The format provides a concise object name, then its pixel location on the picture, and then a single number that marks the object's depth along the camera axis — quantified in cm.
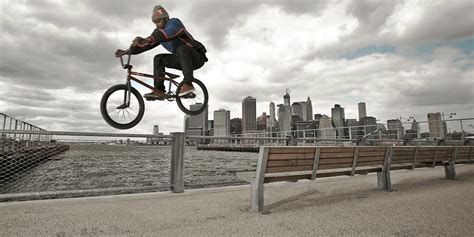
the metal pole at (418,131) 1866
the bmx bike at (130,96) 275
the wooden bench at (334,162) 471
